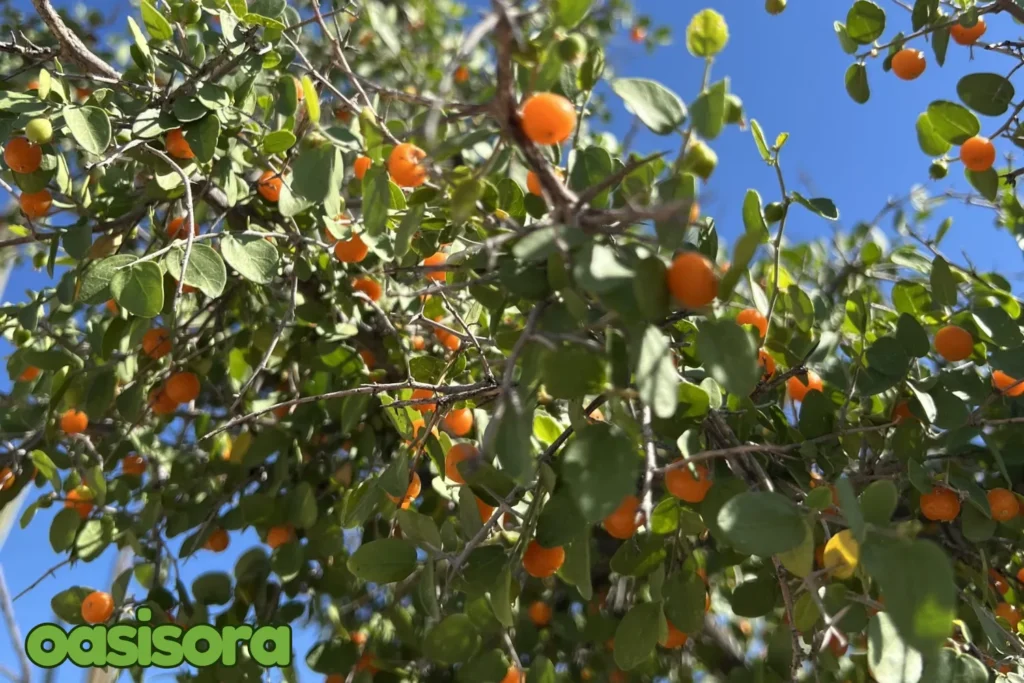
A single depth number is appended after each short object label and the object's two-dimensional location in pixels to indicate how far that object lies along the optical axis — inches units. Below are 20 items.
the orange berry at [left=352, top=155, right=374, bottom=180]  8.0
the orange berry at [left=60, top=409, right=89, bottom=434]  9.4
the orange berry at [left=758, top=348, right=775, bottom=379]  7.2
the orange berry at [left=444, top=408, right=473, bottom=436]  7.7
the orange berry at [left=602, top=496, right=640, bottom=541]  6.5
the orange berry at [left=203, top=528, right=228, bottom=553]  10.7
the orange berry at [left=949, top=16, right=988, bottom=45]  8.2
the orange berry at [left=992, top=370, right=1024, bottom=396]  7.9
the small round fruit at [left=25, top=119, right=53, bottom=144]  7.3
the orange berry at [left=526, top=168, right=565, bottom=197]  6.5
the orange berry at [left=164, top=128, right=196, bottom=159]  8.4
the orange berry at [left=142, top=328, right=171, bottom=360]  9.9
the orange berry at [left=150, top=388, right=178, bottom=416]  10.2
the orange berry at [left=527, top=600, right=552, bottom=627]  12.1
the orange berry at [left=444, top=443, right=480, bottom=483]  6.7
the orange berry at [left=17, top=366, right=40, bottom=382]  10.7
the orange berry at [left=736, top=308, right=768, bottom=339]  7.3
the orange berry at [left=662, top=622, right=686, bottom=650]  7.7
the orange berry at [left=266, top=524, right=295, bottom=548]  9.7
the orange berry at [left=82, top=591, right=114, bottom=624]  8.9
